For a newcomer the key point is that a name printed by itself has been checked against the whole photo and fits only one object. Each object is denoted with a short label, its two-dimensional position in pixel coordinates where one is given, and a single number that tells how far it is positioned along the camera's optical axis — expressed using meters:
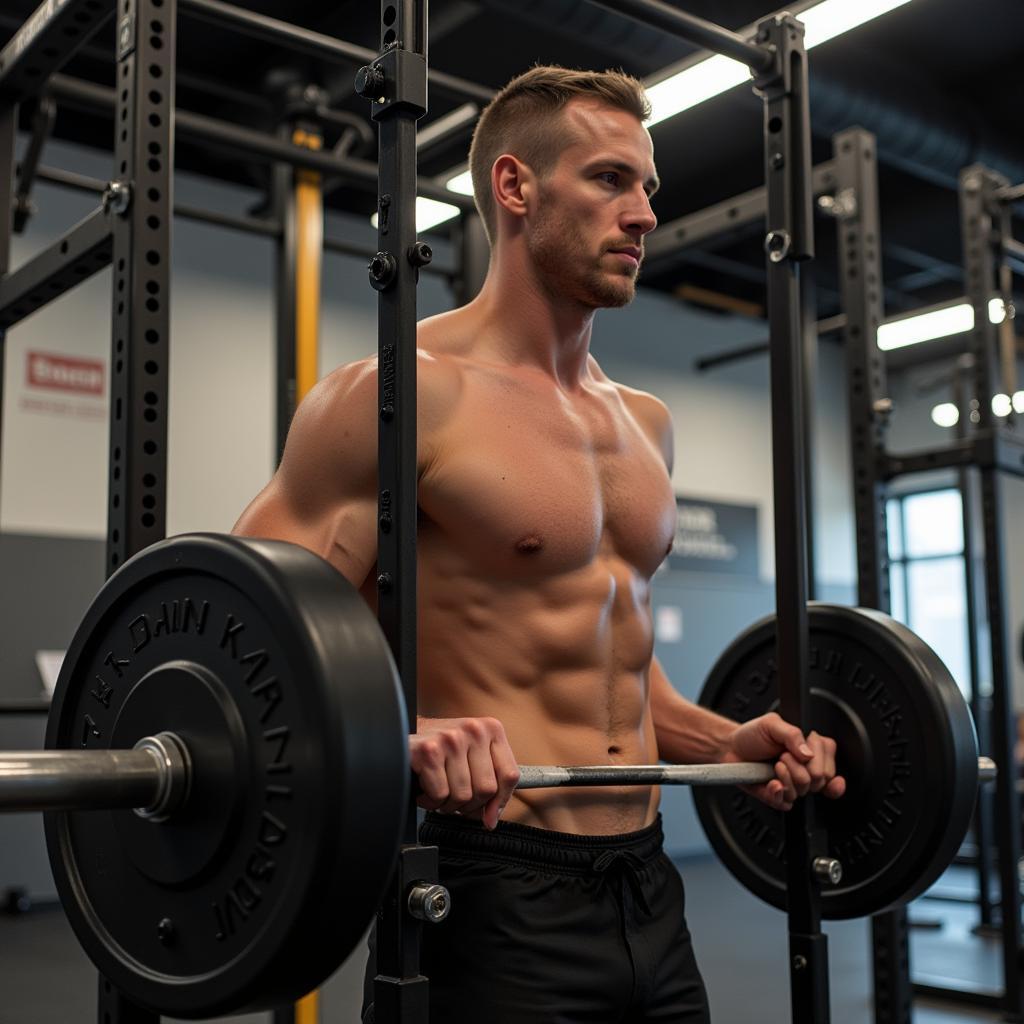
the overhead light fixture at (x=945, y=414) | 8.24
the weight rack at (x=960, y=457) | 3.27
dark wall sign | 8.60
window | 9.82
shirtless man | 1.58
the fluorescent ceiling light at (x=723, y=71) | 2.83
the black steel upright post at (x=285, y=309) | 3.51
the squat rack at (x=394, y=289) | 1.37
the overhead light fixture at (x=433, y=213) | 3.63
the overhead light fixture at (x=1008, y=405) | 4.03
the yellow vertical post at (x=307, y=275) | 3.54
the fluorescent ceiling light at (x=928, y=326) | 5.22
